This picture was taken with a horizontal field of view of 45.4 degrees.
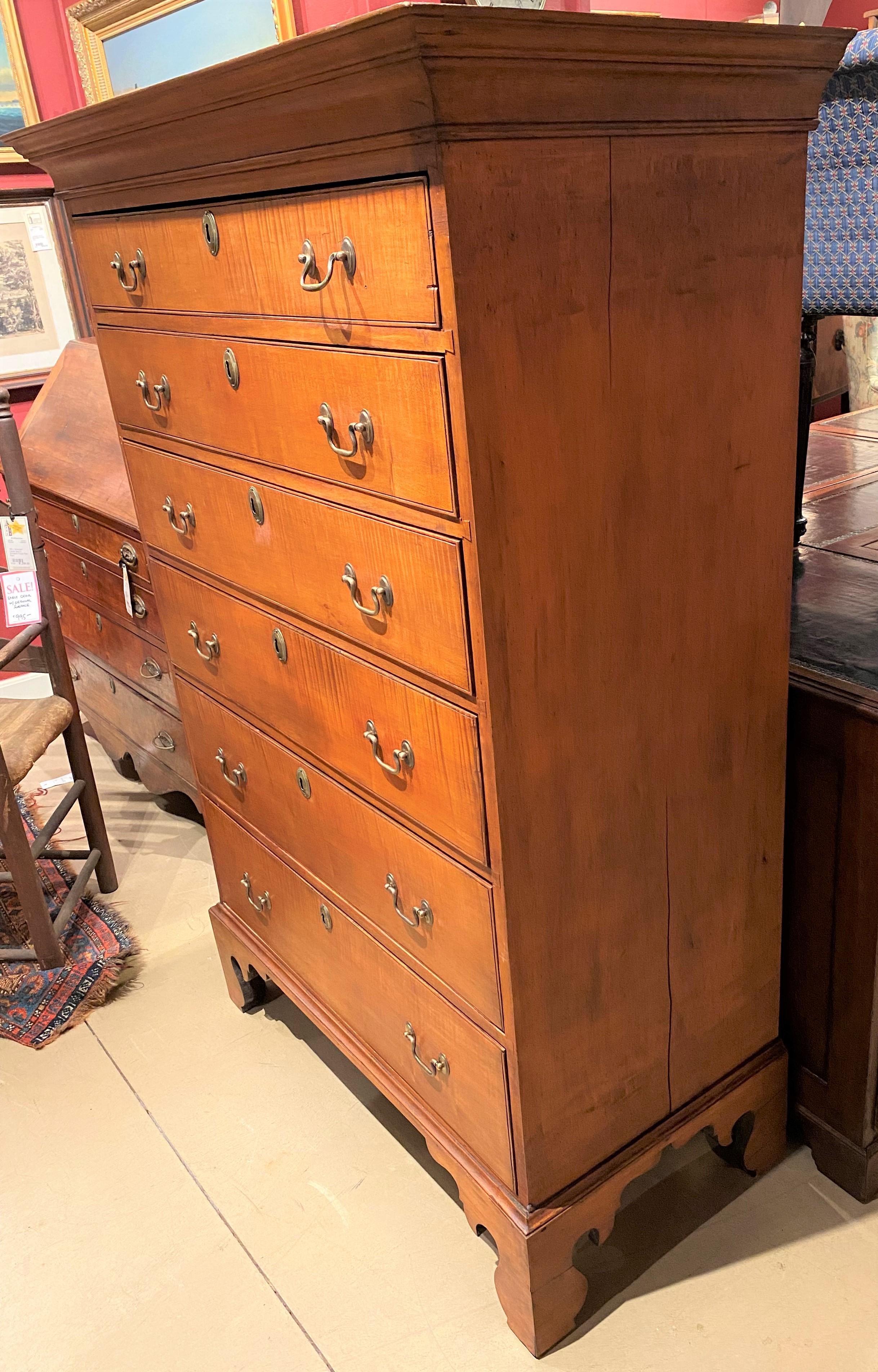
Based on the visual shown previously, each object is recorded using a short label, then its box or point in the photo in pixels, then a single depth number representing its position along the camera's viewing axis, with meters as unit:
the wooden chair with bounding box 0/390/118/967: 2.24
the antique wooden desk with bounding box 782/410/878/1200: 1.49
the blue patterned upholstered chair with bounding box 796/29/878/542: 1.58
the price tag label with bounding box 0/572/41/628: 2.37
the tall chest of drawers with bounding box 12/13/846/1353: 1.01
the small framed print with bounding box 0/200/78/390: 3.45
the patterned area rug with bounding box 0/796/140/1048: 2.26
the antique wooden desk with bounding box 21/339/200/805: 2.58
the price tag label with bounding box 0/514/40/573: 2.35
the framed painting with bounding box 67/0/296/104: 2.86
